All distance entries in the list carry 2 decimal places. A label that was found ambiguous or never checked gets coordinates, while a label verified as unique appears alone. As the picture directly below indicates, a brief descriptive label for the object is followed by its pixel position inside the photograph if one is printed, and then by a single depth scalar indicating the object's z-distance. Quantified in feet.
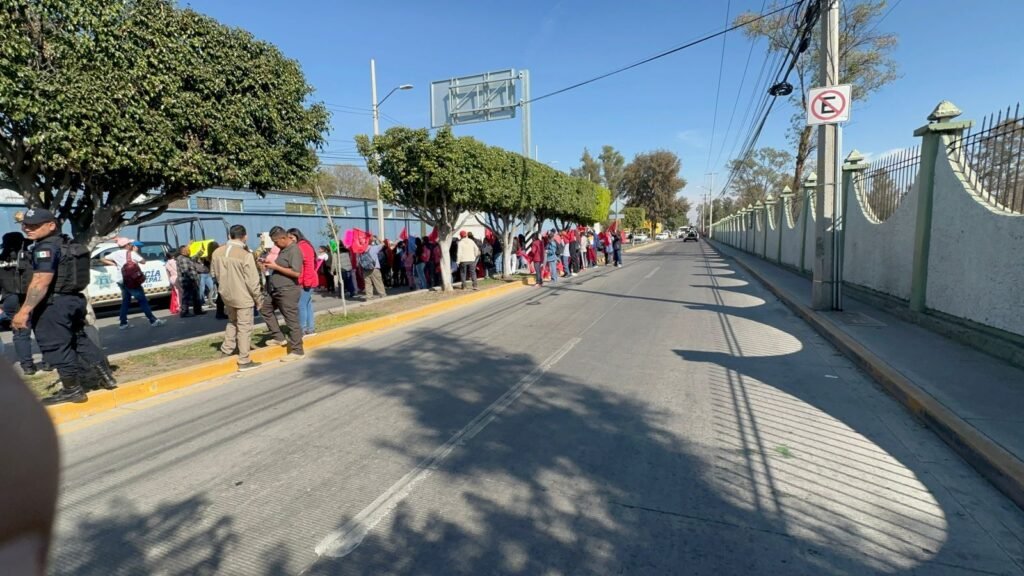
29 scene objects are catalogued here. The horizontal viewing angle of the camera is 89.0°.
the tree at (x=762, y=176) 177.68
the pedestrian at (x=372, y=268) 44.73
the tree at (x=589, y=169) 236.63
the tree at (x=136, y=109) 16.67
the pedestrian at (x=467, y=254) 49.06
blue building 61.50
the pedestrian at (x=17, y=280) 18.83
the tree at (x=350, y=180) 193.77
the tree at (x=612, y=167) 242.99
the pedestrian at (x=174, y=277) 39.17
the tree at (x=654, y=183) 240.12
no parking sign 28.76
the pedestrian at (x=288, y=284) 23.60
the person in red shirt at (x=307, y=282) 26.18
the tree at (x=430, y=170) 41.34
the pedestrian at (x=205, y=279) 41.91
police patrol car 38.60
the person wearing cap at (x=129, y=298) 32.76
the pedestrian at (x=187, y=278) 37.63
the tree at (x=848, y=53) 80.38
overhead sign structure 62.44
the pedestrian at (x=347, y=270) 47.39
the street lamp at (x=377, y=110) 67.05
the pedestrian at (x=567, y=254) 65.51
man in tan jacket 21.70
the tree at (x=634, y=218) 224.53
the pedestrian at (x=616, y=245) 82.28
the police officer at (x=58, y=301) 15.43
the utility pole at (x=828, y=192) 30.12
